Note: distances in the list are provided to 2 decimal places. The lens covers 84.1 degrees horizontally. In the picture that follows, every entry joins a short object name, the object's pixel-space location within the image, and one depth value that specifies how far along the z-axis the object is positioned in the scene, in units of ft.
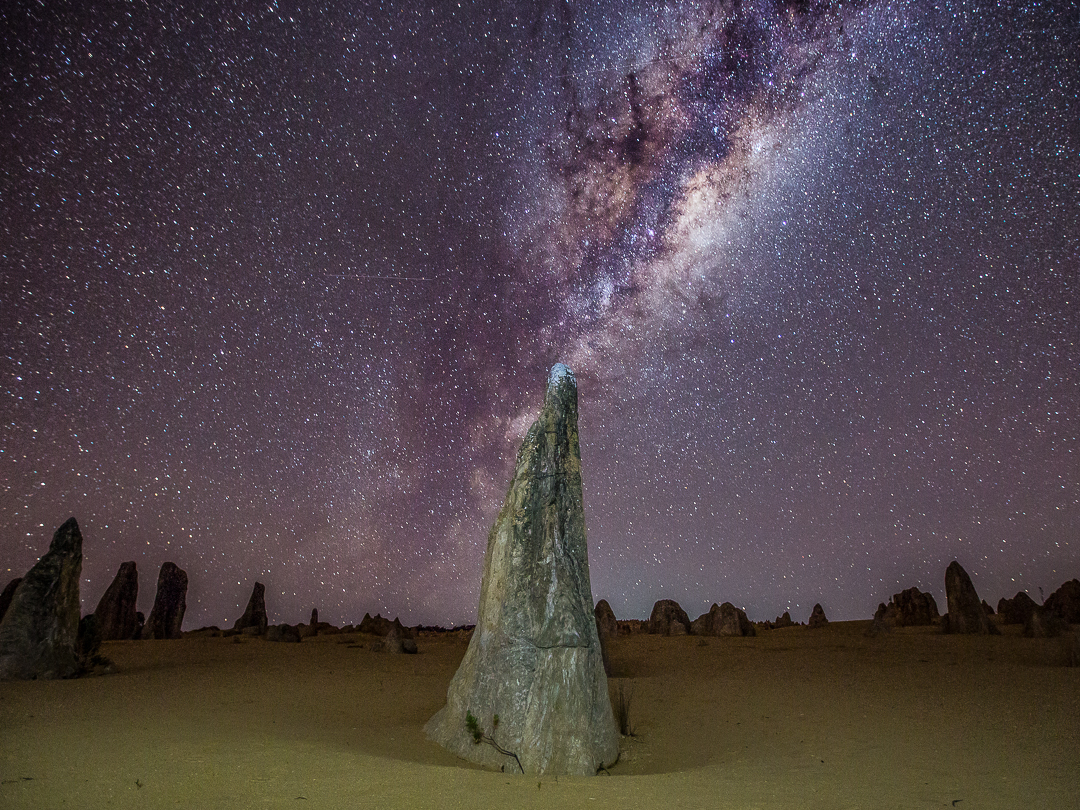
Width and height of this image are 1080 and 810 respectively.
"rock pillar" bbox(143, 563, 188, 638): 86.22
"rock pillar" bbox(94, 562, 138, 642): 81.41
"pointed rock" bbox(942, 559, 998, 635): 64.75
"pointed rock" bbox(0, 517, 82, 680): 38.73
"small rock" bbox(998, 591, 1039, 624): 78.36
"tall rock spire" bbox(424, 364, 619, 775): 21.74
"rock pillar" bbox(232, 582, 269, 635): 97.09
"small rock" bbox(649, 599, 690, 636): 82.94
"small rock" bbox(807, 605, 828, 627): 96.26
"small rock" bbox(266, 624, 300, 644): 77.66
